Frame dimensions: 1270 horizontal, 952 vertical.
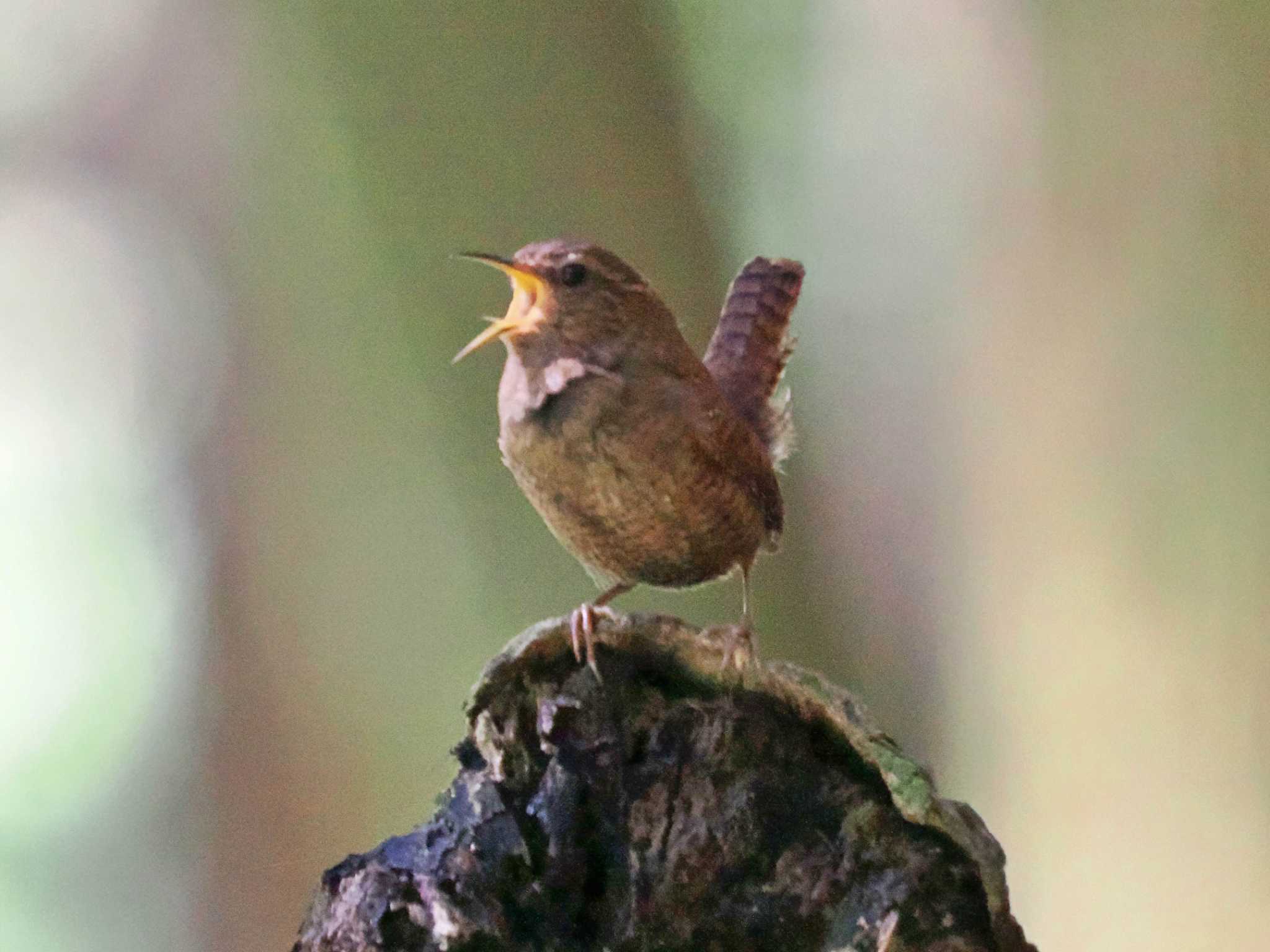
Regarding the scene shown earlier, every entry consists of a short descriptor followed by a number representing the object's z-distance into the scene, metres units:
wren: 3.05
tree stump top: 3.03
